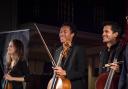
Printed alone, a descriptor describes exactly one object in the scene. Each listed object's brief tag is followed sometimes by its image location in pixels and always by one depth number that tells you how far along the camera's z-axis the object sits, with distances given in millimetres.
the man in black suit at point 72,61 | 4869
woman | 5505
